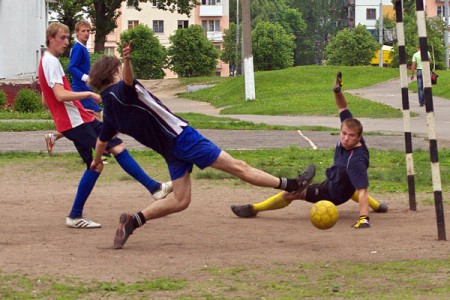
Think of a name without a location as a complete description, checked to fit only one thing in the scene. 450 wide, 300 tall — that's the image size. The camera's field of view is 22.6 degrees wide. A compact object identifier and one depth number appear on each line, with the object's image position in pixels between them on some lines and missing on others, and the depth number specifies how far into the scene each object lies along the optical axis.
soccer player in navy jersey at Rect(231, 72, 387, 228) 10.09
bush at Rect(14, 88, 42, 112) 32.72
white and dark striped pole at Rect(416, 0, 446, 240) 8.97
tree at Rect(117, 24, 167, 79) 80.75
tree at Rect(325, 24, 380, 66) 78.62
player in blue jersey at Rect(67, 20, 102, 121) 13.16
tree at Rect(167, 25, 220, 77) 80.44
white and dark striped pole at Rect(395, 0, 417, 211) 10.49
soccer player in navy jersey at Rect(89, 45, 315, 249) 8.75
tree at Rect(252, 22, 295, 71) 76.56
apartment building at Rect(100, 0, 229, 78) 116.69
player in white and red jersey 10.12
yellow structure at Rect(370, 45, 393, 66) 98.12
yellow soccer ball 9.27
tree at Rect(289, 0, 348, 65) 136.25
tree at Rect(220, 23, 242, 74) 103.00
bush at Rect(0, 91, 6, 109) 33.28
